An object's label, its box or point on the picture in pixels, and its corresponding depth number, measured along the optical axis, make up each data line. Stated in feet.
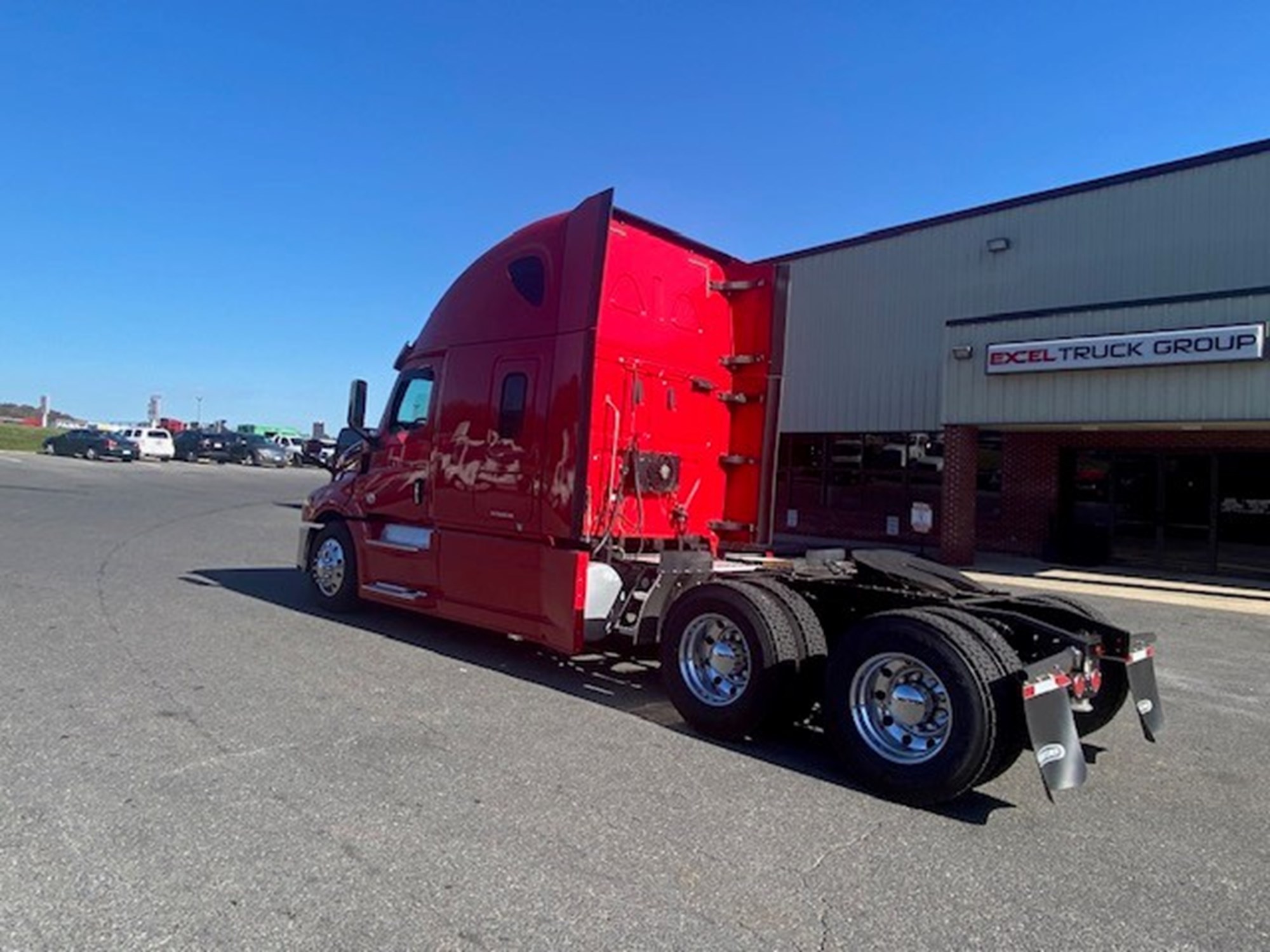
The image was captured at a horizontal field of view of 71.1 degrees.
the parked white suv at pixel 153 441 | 152.87
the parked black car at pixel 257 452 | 161.48
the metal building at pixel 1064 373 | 47.78
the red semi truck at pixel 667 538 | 14.62
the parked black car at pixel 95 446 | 143.54
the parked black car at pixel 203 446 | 163.53
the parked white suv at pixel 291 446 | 168.55
